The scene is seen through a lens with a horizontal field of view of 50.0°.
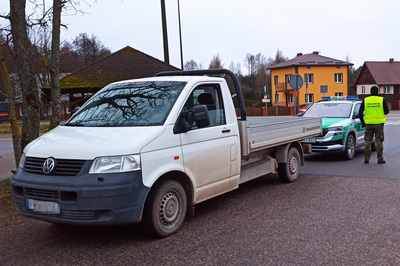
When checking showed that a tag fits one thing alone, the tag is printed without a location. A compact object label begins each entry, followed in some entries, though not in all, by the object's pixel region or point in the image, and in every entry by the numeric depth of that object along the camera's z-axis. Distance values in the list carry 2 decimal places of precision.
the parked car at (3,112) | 40.75
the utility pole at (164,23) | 16.60
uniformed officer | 10.52
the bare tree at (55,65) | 7.90
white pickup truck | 4.57
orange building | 59.81
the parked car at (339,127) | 11.37
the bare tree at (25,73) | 7.43
